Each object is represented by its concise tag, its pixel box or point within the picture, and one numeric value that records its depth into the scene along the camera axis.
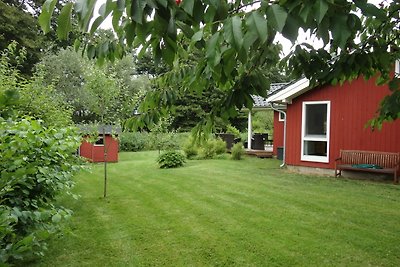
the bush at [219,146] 18.01
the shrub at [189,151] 17.64
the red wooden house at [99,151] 18.44
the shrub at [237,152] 16.19
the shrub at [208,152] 17.27
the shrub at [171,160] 13.79
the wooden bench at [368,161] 9.81
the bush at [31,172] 1.93
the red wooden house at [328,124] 10.56
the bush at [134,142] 25.83
